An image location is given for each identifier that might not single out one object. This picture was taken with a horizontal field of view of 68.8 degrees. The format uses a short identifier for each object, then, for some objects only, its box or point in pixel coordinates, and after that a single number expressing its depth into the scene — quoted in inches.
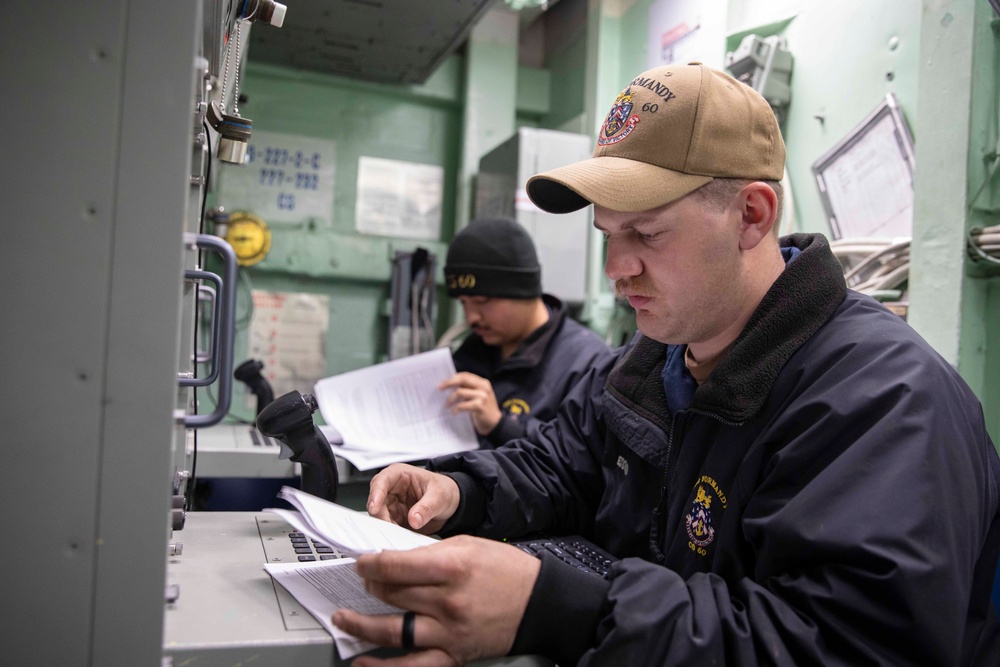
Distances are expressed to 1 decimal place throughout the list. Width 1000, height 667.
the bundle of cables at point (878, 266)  63.0
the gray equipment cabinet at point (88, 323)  23.2
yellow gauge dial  116.3
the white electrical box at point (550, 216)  110.3
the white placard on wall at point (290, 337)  120.2
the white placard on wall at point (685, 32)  95.3
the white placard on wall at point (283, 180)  119.5
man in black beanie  83.5
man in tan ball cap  27.6
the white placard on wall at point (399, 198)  127.0
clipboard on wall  68.9
